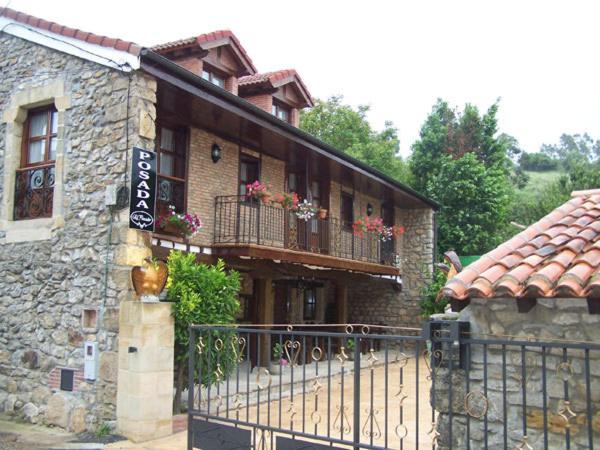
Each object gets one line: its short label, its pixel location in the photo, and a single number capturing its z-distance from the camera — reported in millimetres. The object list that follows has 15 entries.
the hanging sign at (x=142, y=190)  8055
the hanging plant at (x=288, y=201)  12412
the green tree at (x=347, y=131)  29312
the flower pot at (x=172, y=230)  9953
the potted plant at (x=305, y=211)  12805
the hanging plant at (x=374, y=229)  15469
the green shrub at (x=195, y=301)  8039
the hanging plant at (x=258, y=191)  11492
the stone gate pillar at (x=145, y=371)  7531
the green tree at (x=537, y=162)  65875
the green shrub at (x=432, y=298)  17750
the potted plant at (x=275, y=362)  12787
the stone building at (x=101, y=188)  8258
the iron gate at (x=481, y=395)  4430
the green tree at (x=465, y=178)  22734
